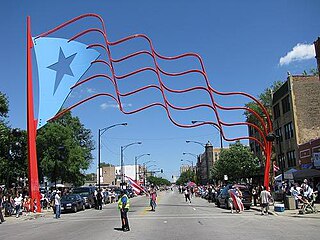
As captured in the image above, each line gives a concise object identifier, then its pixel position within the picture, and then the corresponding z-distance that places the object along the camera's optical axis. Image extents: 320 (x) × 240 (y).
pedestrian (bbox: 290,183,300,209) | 19.55
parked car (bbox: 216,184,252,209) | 22.26
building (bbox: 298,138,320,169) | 26.65
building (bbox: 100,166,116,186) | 117.19
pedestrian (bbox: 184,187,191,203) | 33.82
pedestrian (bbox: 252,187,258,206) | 24.45
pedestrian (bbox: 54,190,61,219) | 20.60
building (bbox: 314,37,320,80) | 26.76
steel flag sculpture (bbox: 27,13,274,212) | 24.33
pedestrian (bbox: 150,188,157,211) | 22.52
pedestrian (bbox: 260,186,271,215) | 18.04
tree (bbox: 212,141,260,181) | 42.51
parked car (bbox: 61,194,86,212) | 24.99
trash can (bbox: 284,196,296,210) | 20.01
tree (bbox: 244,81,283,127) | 50.48
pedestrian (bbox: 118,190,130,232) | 12.63
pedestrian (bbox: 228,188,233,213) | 19.97
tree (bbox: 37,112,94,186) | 41.99
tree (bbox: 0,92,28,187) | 34.22
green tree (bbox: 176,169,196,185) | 120.74
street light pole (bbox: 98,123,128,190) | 39.77
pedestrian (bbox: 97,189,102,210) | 27.17
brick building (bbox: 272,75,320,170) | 34.86
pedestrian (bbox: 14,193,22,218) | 22.20
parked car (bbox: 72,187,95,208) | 29.05
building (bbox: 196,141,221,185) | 96.80
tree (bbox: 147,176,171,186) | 146.88
